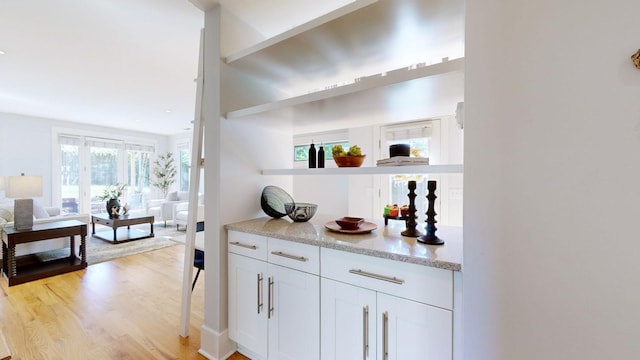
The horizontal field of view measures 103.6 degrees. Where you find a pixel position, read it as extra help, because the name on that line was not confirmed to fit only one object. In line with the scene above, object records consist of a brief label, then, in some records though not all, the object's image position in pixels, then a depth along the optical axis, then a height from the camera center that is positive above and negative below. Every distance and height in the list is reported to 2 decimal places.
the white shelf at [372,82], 1.02 +0.46
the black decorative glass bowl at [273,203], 1.91 -0.18
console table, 2.71 -0.94
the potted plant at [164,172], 7.28 +0.20
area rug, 3.57 -1.10
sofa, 3.07 -0.56
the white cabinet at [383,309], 0.98 -0.56
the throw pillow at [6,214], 3.20 -0.46
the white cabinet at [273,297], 1.33 -0.68
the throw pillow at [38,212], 3.49 -0.47
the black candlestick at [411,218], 1.36 -0.21
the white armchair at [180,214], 5.17 -0.73
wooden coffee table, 4.29 -0.80
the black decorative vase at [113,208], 4.51 -0.53
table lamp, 2.90 -0.20
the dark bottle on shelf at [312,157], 1.71 +0.15
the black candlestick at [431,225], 1.22 -0.22
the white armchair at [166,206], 5.68 -0.65
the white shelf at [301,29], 1.20 +0.81
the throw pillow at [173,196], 6.21 -0.43
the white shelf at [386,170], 1.13 +0.05
